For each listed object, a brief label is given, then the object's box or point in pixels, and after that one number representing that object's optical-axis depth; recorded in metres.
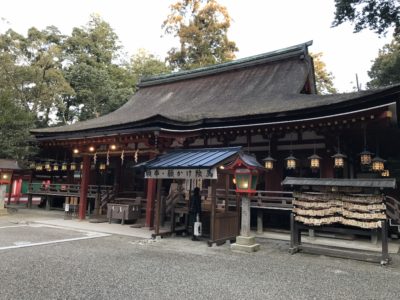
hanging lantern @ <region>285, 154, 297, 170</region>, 10.34
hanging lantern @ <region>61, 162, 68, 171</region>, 16.52
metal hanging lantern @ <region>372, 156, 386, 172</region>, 9.56
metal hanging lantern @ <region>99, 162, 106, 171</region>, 15.92
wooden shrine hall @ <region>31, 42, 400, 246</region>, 9.68
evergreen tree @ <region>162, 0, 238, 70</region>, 31.33
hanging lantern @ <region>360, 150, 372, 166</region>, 9.52
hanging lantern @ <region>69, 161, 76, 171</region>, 16.34
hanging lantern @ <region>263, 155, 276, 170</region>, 10.80
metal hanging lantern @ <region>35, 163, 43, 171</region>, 17.70
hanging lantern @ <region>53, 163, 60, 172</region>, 16.86
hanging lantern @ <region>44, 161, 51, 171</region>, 17.03
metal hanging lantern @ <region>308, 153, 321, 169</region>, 9.95
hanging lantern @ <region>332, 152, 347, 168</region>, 9.59
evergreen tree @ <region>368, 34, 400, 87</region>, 25.78
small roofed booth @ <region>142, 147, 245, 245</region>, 8.25
